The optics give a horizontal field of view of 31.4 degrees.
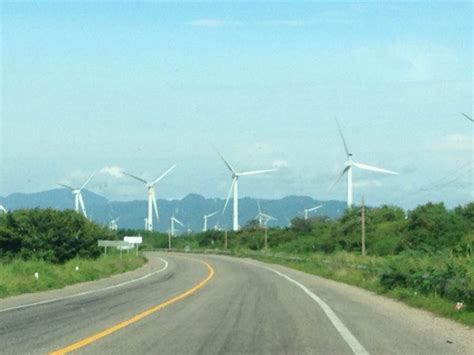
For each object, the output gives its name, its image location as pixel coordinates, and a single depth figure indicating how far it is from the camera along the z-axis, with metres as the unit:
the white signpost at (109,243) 59.51
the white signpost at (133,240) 79.41
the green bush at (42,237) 57.62
